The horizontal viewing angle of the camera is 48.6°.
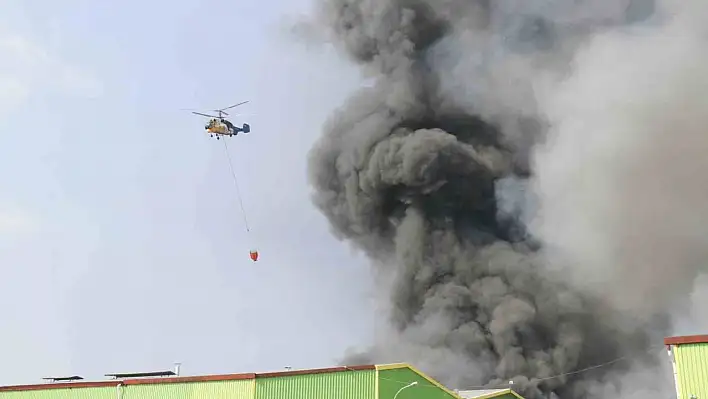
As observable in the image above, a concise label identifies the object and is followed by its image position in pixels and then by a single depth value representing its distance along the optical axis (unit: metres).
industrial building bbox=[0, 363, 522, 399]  25.31
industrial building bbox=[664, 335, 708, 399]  17.92
